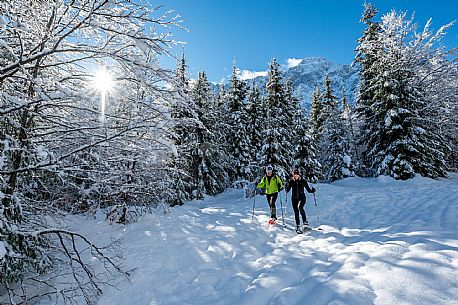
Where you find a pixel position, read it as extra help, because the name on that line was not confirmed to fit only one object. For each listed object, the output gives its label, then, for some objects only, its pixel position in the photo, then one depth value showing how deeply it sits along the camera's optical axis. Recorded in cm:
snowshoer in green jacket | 979
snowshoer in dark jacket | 841
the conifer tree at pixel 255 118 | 2805
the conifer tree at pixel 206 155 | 2187
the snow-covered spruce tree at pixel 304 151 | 2616
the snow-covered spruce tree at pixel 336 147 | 2764
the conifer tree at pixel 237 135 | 2654
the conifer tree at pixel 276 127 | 2244
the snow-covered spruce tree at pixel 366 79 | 2360
